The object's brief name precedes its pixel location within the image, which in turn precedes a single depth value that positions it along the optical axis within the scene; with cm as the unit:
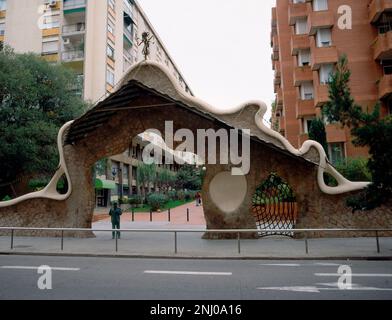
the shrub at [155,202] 3272
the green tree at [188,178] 6347
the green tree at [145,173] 4534
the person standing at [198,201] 4021
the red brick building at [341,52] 2514
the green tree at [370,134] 968
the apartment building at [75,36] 3844
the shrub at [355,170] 1936
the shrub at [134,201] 3684
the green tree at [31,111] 2253
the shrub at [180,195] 5166
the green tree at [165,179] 5237
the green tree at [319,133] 2306
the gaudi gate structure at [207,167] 1359
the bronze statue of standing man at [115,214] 1495
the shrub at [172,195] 4917
